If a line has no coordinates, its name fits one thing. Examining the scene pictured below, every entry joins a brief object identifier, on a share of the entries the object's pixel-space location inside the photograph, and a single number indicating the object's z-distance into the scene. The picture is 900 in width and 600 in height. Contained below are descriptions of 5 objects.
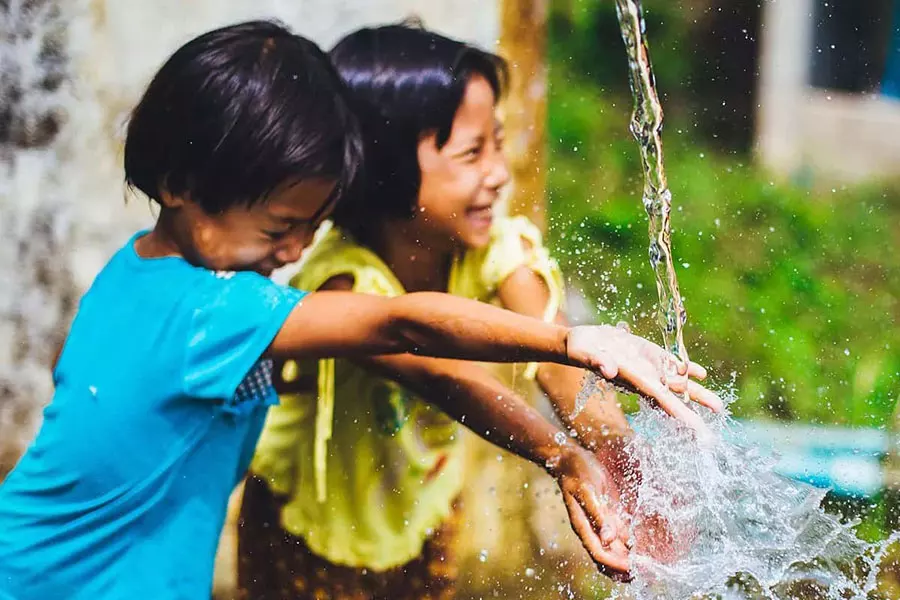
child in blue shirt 1.81
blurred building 4.53
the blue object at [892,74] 4.29
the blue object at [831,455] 2.59
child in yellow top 2.20
